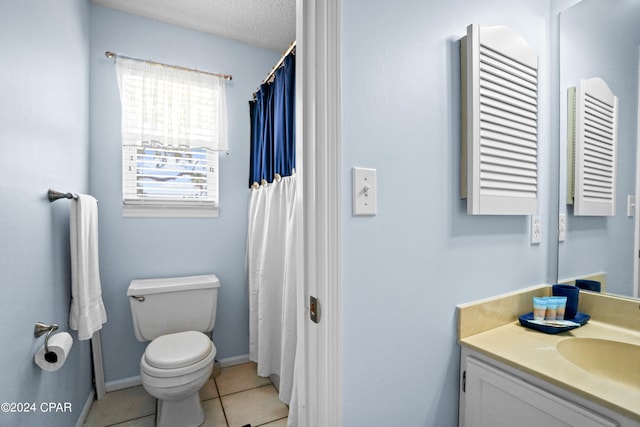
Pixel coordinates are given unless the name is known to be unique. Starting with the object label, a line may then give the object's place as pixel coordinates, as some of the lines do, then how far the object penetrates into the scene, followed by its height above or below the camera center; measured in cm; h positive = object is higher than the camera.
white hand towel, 139 -31
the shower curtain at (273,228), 167 -12
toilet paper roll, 105 -53
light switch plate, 80 +5
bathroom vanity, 72 -44
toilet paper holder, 108 -45
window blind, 200 +50
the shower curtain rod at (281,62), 159 +88
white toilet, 151 -78
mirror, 110 +37
